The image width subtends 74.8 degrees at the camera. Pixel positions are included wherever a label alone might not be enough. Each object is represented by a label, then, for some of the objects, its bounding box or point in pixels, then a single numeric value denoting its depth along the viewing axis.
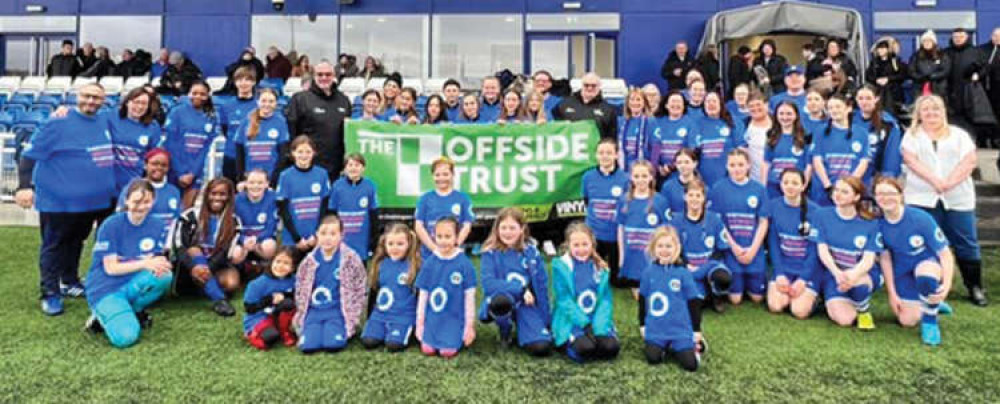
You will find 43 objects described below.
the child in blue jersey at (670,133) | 5.65
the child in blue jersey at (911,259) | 3.94
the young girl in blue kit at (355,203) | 5.00
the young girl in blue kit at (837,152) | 5.12
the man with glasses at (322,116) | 5.64
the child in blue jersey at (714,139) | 5.59
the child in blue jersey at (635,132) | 5.89
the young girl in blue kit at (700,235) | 4.58
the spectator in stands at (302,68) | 13.22
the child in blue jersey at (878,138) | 5.19
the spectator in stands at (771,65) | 9.60
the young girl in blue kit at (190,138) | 5.38
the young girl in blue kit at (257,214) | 4.95
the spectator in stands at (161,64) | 13.91
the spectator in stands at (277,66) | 13.16
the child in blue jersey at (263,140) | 5.50
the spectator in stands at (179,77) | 12.13
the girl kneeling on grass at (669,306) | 3.46
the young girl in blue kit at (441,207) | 4.67
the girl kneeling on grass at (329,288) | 3.71
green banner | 5.92
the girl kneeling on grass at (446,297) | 3.64
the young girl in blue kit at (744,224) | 4.81
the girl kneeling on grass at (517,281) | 3.61
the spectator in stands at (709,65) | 11.13
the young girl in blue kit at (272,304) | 3.71
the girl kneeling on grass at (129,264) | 3.96
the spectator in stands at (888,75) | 9.09
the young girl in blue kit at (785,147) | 5.21
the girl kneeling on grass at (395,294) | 3.70
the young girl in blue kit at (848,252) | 4.22
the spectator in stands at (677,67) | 11.80
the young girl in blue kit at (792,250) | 4.49
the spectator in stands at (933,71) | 8.52
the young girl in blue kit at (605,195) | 5.16
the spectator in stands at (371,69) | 13.43
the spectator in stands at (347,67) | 13.48
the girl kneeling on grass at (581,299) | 3.53
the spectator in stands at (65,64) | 13.88
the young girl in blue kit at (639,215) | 4.84
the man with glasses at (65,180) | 4.44
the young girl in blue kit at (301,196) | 4.92
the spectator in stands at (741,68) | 10.25
